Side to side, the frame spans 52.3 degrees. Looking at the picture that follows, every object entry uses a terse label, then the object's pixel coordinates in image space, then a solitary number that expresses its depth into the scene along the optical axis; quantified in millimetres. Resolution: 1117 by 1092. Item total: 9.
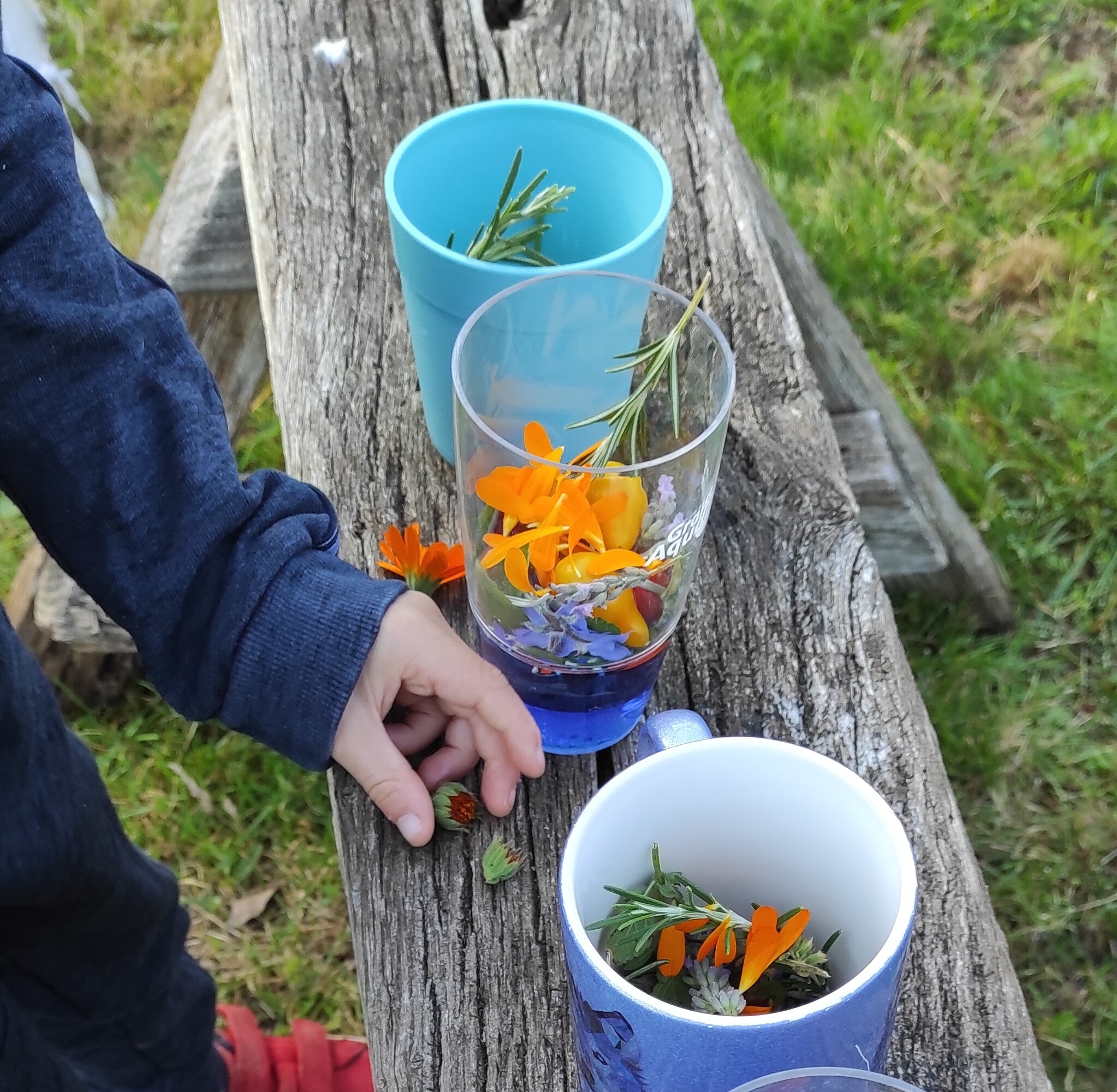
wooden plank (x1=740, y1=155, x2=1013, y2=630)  1560
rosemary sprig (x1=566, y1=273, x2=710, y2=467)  680
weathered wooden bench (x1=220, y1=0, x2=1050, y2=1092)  662
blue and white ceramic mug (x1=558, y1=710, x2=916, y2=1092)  482
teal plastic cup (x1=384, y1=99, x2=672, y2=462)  766
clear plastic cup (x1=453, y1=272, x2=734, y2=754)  622
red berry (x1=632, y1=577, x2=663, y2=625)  669
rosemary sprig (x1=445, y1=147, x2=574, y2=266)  810
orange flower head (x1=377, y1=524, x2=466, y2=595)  823
